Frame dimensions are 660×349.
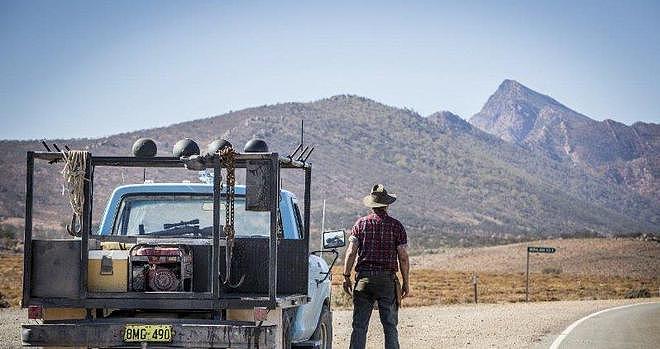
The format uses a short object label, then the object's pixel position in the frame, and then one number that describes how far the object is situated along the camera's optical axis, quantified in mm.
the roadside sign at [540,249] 61730
